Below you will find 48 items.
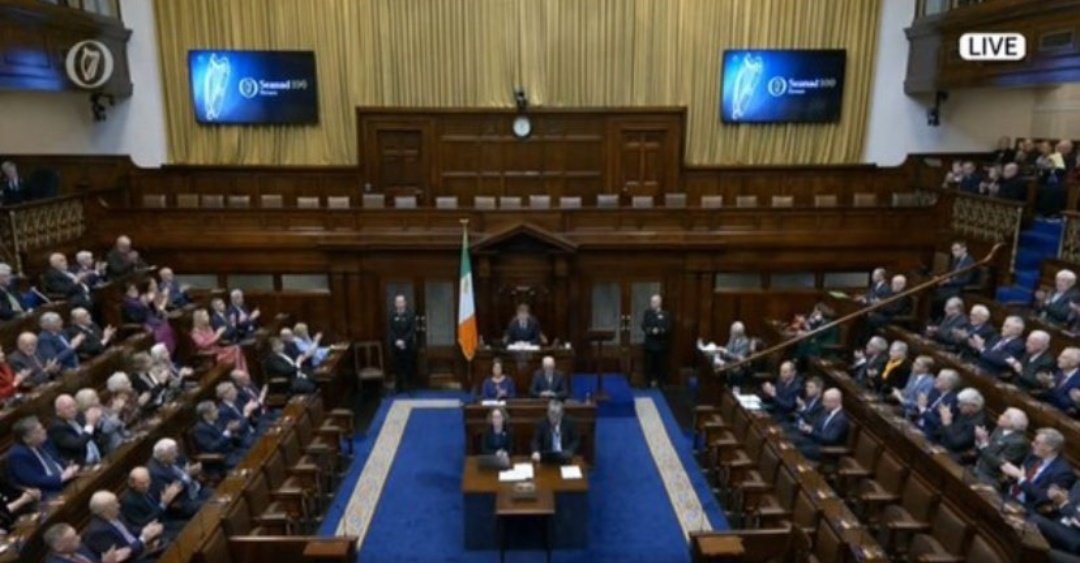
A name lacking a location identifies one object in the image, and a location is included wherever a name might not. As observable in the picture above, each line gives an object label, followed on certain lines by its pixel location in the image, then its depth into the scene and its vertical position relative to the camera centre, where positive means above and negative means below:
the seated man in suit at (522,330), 11.36 -2.55
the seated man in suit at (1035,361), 7.90 -2.06
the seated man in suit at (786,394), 9.45 -2.90
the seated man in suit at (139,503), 6.31 -2.89
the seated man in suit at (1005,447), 6.63 -2.47
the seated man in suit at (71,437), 6.96 -2.58
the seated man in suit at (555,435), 8.49 -3.08
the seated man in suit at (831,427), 8.33 -2.89
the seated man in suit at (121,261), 11.28 -1.60
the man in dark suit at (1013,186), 11.02 -0.36
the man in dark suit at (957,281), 10.87 -1.70
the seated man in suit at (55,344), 8.57 -2.14
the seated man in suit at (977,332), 9.00 -2.01
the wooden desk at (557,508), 7.50 -3.45
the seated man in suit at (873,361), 9.36 -2.46
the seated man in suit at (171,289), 11.21 -2.00
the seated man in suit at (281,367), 10.48 -2.90
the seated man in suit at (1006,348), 8.41 -2.04
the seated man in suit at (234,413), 8.55 -2.92
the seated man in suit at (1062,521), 5.86 -2.78
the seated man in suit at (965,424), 7.35 -2.52
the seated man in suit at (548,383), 10.03 -2.95
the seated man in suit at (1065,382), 7.46 -2.14
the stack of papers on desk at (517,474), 7.63 -3.16
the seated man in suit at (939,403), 7.77 -2.45
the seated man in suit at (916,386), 8.28 -2.43
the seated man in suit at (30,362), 8.12 -2.23
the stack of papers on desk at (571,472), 7.71 -3.17
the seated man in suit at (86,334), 9.18 -2.17
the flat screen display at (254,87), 14.12 +1.20
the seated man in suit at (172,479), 6.76 -2.88
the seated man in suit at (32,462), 6.46 -2.62
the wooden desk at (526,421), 9.25 -3.19
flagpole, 11.76 -3.38
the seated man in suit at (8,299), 8.96 -1.74
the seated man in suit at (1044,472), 6.18 -2.50
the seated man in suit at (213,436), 8.12 -3.00
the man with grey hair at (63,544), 5.32 -2.72
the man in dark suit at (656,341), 11.97 -2.87
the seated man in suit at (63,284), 10.03 -1.72
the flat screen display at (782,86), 14.20 +1.33
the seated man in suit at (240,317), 11.28 -2.42
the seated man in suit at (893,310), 10.94 -2.15
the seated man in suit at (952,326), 9.45 -2.05
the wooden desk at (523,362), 10.90 -2.92
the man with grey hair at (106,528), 5.76 -2.83
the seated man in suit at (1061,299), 8.70 -1.57
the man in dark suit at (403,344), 11.95 -2.93
